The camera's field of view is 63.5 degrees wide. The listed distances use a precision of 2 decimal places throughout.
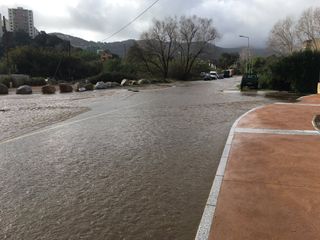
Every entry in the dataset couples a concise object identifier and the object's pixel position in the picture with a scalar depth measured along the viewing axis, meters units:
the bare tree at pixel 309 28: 44.55
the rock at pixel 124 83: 31.89
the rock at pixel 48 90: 23.01
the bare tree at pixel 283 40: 50.00
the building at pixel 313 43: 44.03
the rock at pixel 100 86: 27.60
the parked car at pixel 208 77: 51.61
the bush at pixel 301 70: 19.90
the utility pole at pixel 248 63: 54.72
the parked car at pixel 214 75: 53.09
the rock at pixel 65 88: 24.19
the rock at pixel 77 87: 25.68
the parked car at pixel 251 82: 23.63
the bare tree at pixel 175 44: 47.77
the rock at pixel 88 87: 26.28
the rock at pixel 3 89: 22.85
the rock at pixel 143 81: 34.38
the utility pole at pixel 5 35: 34.65
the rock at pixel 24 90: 22.58
